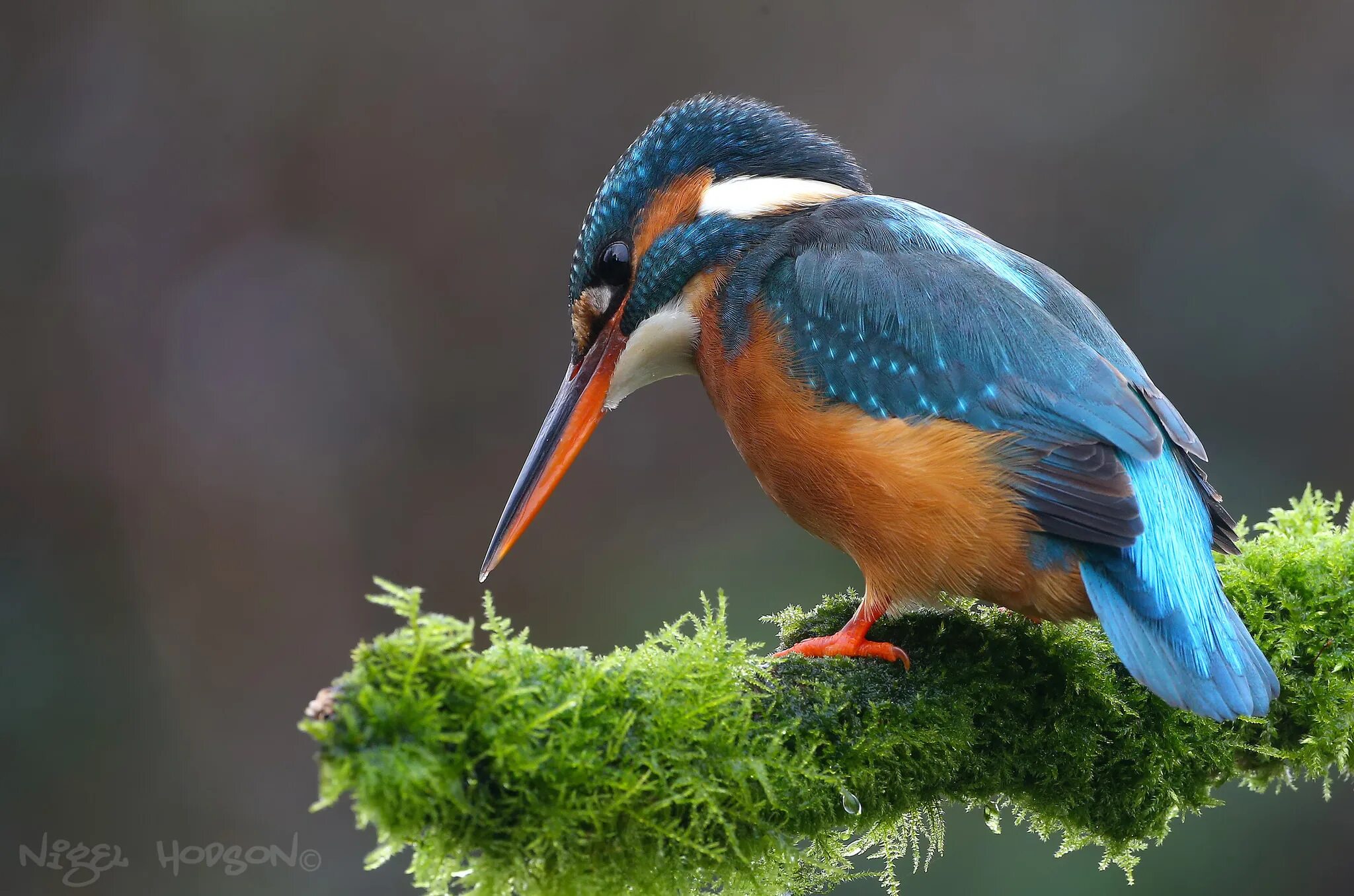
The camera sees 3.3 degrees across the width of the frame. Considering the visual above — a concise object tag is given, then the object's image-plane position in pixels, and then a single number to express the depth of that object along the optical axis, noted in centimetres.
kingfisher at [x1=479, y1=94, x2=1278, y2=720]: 335
